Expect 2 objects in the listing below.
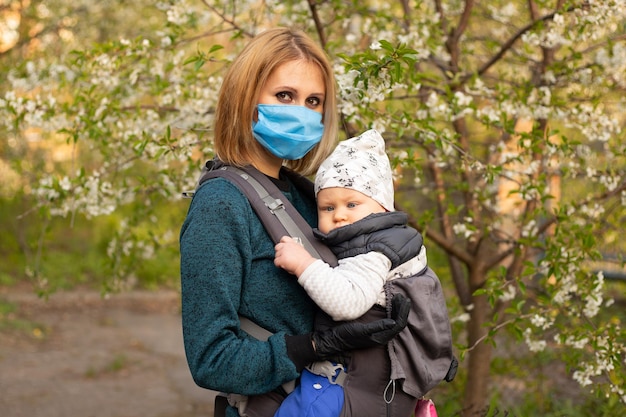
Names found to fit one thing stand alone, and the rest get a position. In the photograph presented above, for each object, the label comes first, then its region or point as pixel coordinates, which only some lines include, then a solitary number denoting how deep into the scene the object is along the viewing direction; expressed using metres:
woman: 1.84
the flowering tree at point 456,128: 3.27
